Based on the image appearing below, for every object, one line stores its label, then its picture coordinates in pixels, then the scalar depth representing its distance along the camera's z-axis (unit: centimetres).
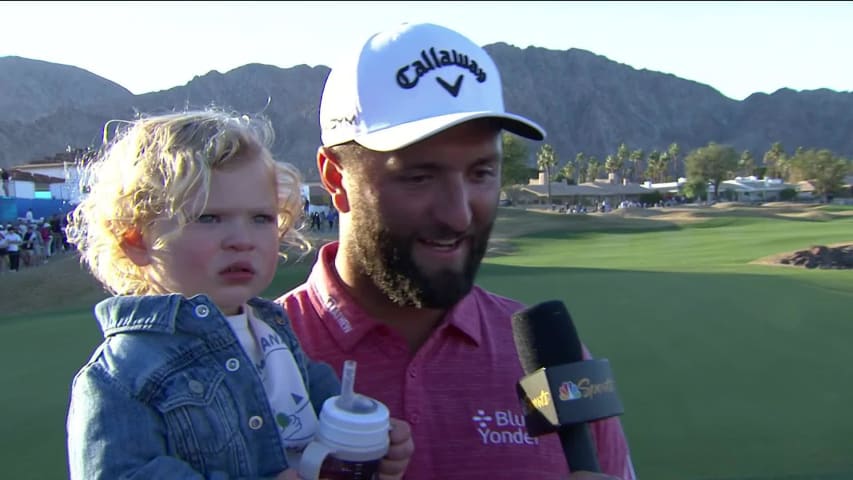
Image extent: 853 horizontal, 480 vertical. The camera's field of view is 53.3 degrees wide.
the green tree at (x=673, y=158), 13888
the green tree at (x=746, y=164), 12299
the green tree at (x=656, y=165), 13038
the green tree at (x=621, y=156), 13194
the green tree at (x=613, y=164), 12938
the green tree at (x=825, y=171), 8494
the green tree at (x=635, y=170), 15475
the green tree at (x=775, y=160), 12278
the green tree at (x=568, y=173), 12475
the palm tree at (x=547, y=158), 10436
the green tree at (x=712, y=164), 9475
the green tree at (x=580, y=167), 14365
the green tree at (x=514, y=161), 7138
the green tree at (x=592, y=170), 13712
